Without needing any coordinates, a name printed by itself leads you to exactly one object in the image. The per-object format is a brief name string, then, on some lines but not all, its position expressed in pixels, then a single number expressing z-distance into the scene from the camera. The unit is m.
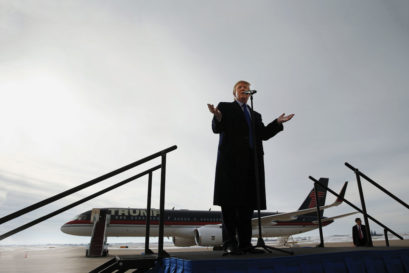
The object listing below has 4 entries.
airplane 14.31
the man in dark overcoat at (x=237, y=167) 2.68
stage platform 1.62
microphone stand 2.55
